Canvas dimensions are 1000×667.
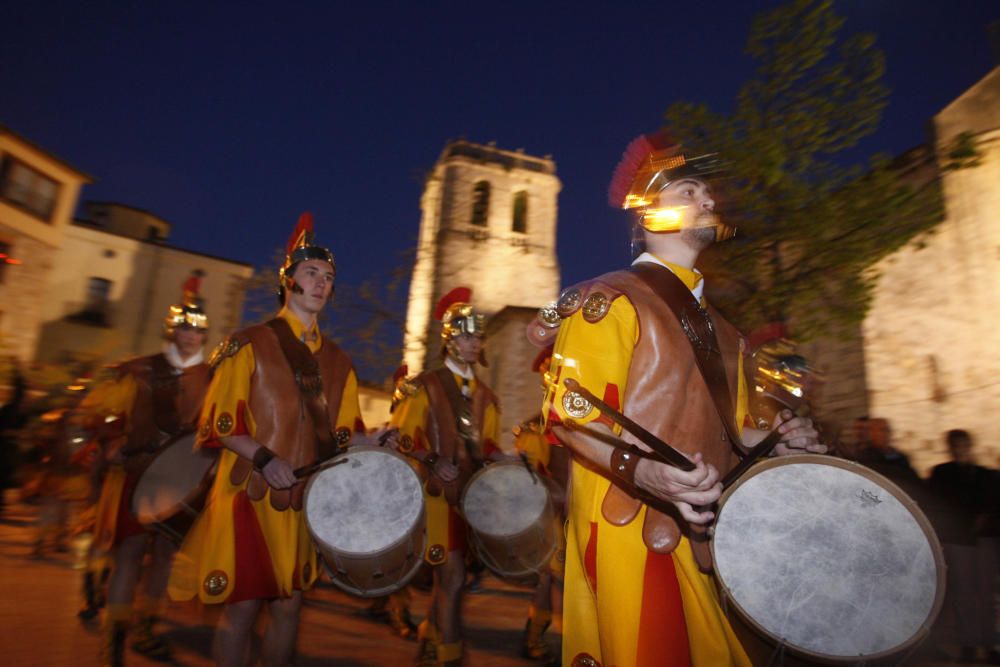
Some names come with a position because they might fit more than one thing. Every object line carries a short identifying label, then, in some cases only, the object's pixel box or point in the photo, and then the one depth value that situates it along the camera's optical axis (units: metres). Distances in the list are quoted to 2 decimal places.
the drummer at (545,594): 5.27
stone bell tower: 45.19
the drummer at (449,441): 4.66
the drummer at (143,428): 4.77
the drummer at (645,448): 1.86
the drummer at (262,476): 3.01
